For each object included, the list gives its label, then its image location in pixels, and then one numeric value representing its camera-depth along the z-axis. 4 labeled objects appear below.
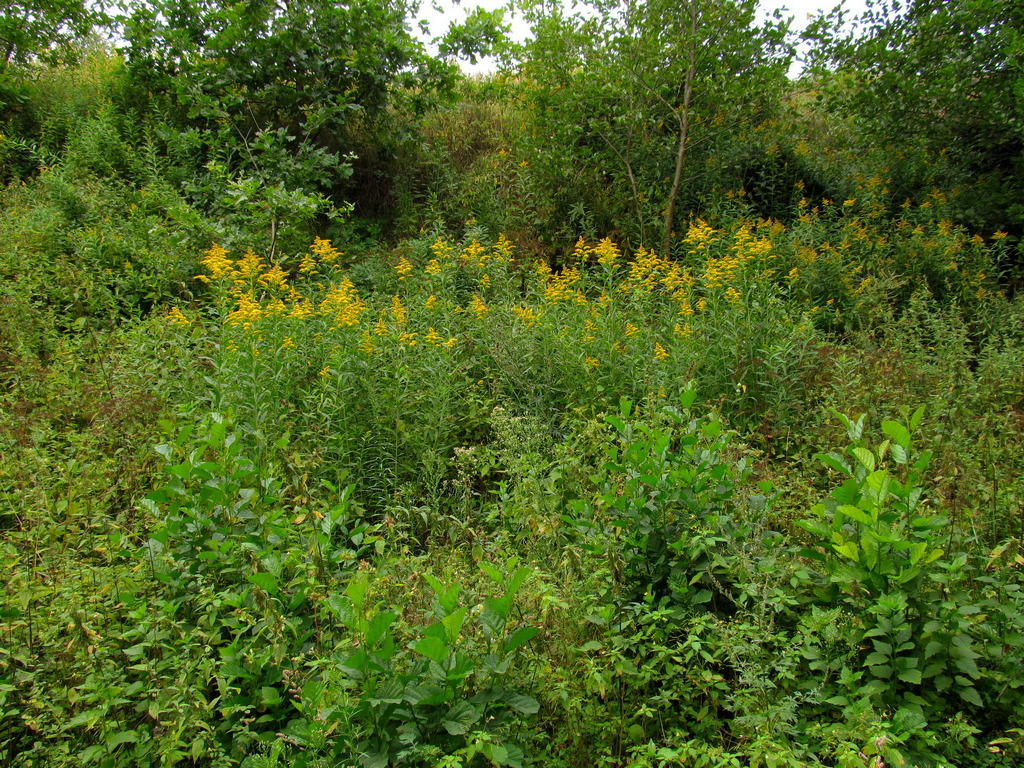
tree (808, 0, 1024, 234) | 7.07
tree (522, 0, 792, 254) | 7.62
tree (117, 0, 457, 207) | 8.19
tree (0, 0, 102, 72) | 9.39
